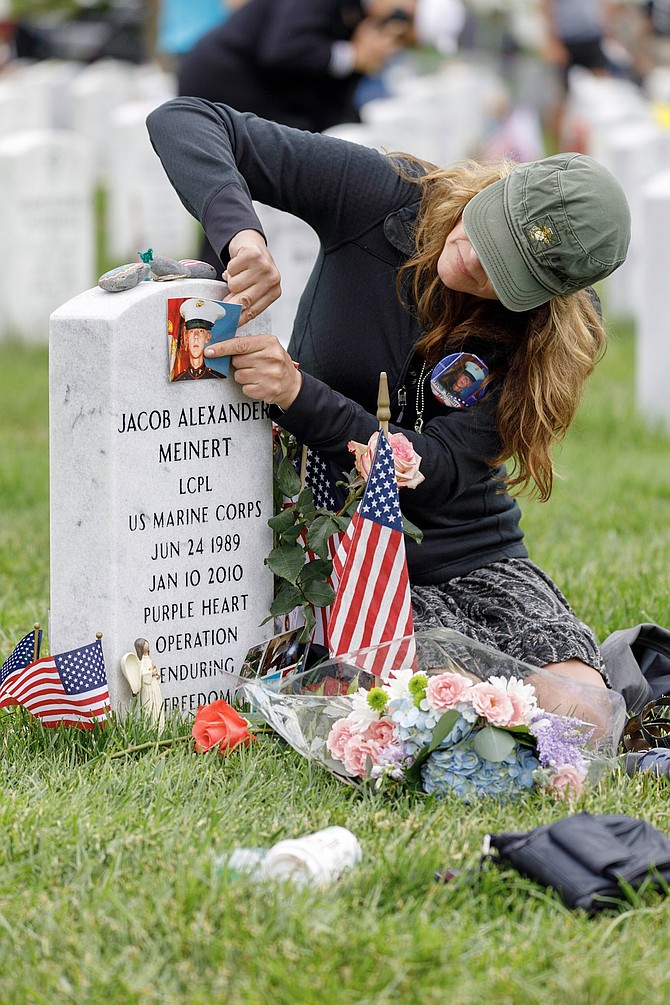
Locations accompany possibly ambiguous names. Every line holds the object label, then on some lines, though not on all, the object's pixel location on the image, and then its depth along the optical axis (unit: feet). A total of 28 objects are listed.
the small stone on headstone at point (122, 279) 19.47
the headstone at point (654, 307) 43.83
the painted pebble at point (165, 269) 20.08
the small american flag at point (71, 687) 19.13
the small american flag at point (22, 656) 19.89
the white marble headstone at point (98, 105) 106.32
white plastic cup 15.14
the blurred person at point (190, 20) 52.75
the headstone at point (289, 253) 44.39
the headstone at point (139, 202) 67.62
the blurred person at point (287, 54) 39.34
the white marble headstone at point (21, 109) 88.33
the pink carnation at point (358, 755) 18.03
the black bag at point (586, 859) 15.21
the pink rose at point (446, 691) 17.87
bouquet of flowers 17.81
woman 19.53
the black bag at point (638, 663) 22.52
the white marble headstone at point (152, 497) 19.17
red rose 19.13
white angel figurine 19.71
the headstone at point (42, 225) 56.29
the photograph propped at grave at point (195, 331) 19.40
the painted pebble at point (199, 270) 20.43
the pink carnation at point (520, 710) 17.95
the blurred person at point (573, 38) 100.17
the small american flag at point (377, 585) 19.53
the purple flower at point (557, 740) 18.01
